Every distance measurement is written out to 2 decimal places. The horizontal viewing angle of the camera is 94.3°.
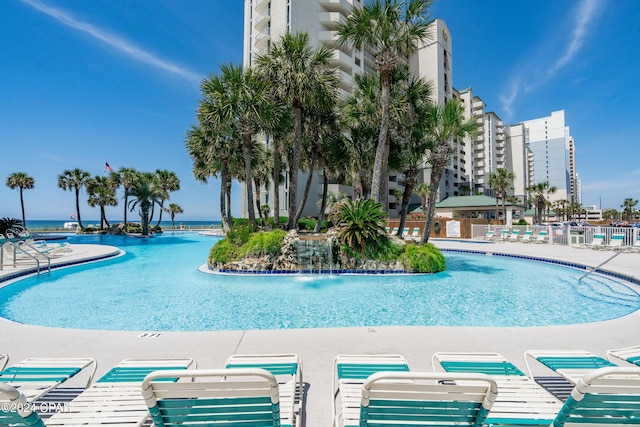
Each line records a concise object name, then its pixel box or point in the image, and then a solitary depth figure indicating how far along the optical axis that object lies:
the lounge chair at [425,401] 1.56
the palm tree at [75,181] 37.55
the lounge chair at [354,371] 2.25
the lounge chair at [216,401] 1.54
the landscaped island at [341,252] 11.73
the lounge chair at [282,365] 2.52
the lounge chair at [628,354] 2.94
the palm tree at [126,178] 35.31
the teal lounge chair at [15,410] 1.39
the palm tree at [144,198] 33.34
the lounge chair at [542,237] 20.37
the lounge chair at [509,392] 2.11
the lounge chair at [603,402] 1.58
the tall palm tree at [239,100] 13.48
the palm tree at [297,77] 13.85
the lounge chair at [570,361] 2.76
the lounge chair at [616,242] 16.23
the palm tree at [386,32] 12.41
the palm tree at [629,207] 70.31
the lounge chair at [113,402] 2.06
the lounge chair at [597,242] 16.96
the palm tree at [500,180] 42.25
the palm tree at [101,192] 38.34
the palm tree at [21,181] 35.84
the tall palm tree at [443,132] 12.77
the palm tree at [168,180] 40.91
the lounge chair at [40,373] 2.55
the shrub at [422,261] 11.61
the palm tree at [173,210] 53.94
